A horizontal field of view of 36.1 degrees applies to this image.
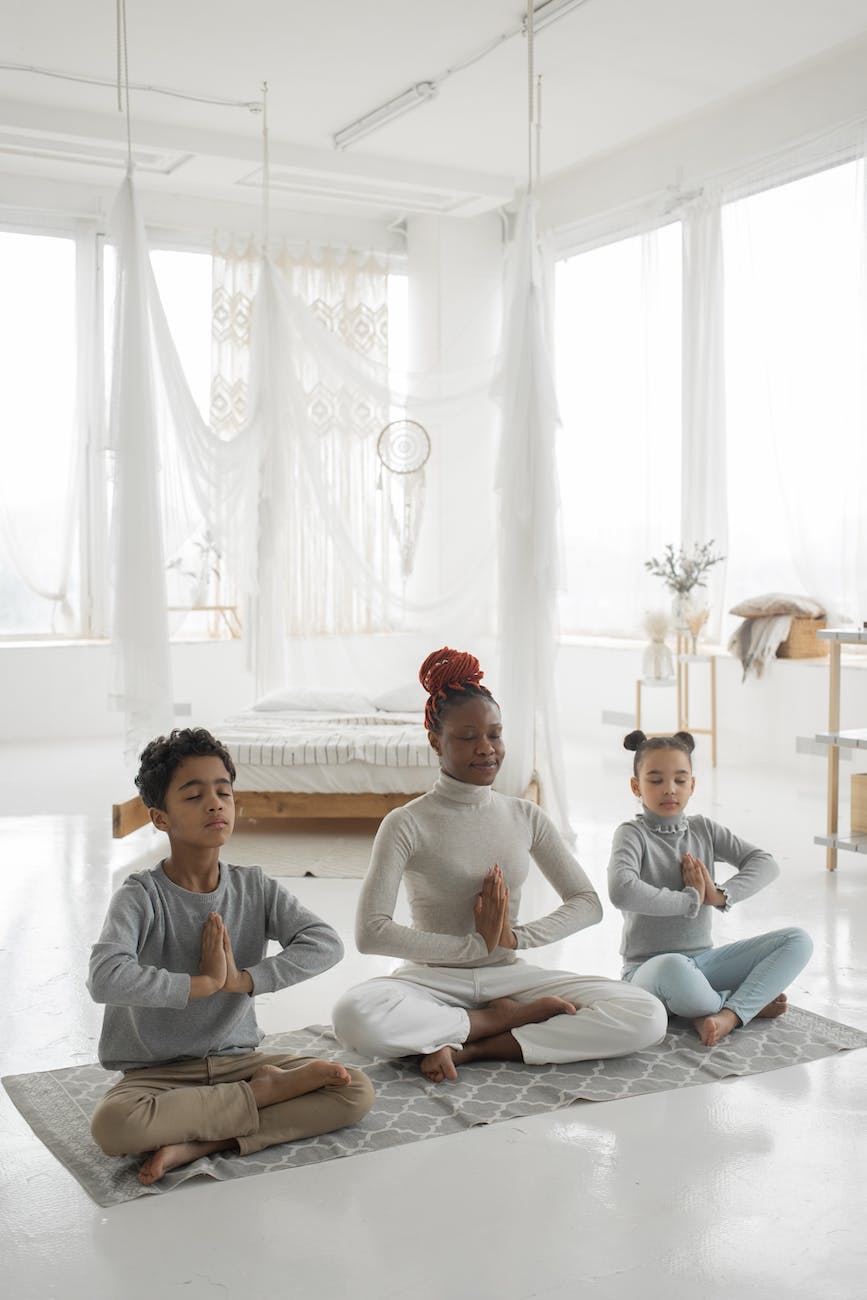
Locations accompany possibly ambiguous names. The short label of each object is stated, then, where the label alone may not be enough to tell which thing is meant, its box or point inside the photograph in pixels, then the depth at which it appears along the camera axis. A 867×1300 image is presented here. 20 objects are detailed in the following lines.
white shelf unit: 4.24
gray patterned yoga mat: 2.20
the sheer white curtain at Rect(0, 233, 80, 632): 7.66
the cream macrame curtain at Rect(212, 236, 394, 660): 5.52
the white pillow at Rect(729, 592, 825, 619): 6.20
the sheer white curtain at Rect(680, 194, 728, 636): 6.80
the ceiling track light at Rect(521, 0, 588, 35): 5.20
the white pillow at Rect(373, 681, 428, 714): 5.64
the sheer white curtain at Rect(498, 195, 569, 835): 4.60
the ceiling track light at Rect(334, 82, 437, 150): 6.22
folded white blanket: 6.33
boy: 2.16
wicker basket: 6.32
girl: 2.82
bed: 4.81
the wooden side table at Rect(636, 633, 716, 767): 6.64
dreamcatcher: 5.85
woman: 2.59
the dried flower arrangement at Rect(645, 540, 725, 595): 6.70
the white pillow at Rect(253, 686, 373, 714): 5.68
